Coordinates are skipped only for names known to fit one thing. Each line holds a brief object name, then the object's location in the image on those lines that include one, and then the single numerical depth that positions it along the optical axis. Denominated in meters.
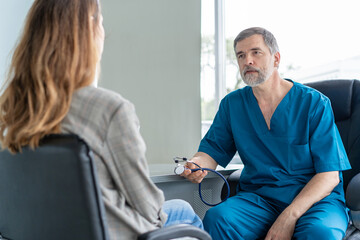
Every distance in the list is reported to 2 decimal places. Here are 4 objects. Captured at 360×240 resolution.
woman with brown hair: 0.84
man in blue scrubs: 1.47
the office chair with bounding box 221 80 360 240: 1.74
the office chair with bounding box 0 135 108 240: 0.76
